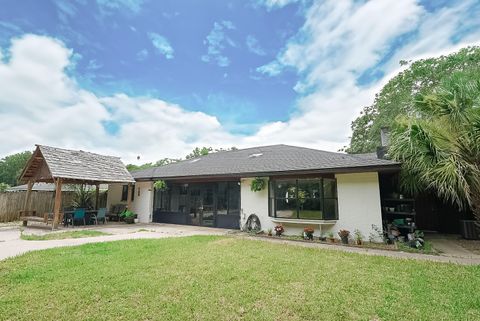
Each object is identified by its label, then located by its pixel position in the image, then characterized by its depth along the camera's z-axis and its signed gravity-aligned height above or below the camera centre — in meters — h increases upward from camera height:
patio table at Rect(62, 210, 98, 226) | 12.54 -1.01
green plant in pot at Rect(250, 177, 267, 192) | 10.65 +0.63
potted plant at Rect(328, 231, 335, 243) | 8.74 -1.47
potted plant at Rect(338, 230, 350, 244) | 8.38 -1.33
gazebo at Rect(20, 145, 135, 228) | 11.58 +1.51
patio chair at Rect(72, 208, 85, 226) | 12.60 -0.95
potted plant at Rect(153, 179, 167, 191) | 13.69 +0.76
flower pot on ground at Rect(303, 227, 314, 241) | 9.09 -1.37
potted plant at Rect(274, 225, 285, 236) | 9.86 -1.33
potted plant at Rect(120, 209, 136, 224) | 14.41 -1.19
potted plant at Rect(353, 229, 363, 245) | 8.12 -1.35
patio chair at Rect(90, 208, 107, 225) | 13.60 -1.08
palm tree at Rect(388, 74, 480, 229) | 6.32 +1.71
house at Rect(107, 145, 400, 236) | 8.72 +0.33
